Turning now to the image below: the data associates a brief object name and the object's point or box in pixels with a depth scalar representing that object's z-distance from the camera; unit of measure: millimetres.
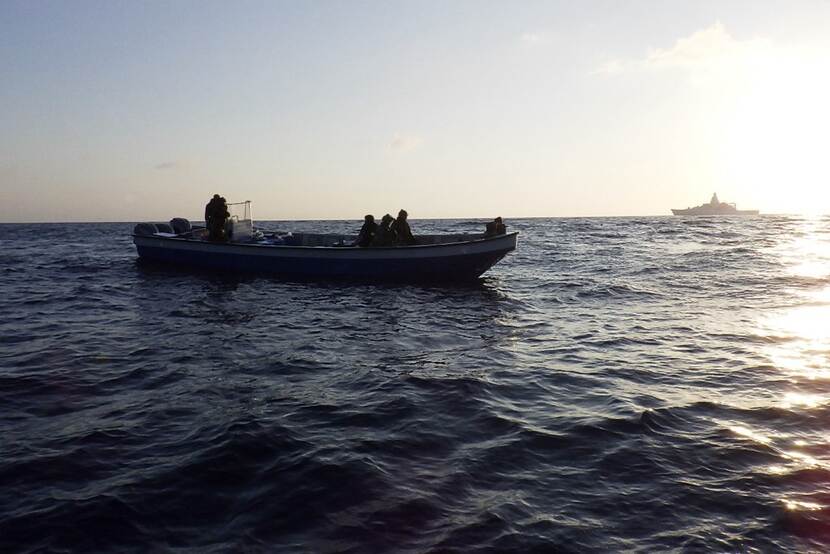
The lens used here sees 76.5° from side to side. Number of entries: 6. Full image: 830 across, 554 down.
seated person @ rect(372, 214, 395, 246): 22403
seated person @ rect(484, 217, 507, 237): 21844
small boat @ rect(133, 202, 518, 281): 21406
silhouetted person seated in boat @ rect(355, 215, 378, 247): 22322
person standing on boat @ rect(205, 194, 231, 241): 24375
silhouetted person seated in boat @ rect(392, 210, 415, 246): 22234
